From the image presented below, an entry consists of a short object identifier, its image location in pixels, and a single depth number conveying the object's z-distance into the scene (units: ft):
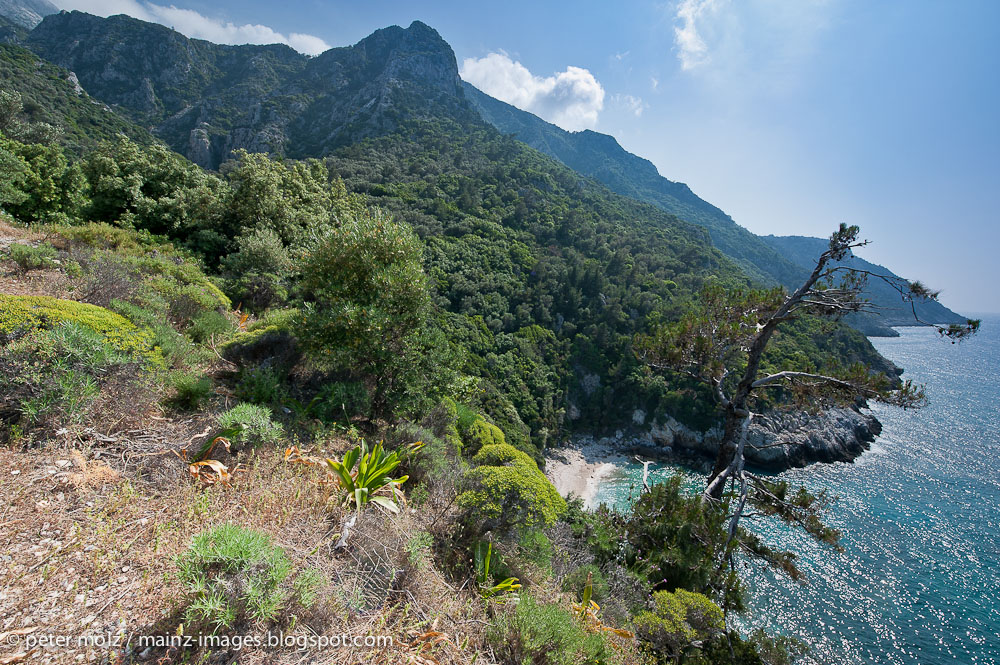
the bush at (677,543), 17.15
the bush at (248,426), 13.96
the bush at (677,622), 13.75
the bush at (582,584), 15.21
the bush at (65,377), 11.62
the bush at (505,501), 13.91
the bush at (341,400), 19.80
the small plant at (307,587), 8.61
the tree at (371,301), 20.92
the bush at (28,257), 22.70
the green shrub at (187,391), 16.05
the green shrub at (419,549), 11.46
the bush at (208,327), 22.75
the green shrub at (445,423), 22.38
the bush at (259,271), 34.06
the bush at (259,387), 18.43
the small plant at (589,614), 13.12
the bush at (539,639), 10.33
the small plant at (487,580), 12.48
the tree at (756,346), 17.60
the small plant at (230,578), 7.54
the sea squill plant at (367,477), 13.37
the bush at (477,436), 25.72
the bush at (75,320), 12.53
